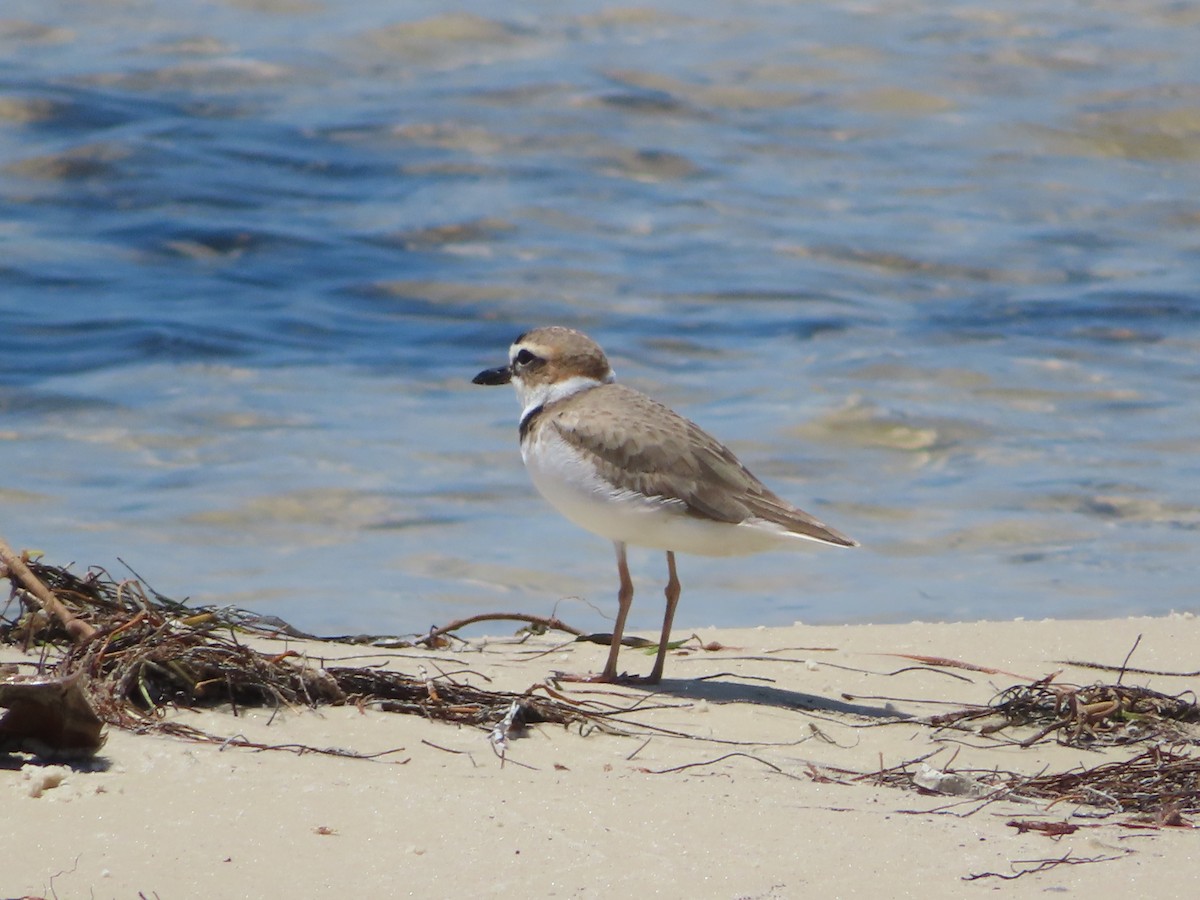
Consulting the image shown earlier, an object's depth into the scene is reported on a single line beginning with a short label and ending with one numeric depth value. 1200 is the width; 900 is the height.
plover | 11.50
